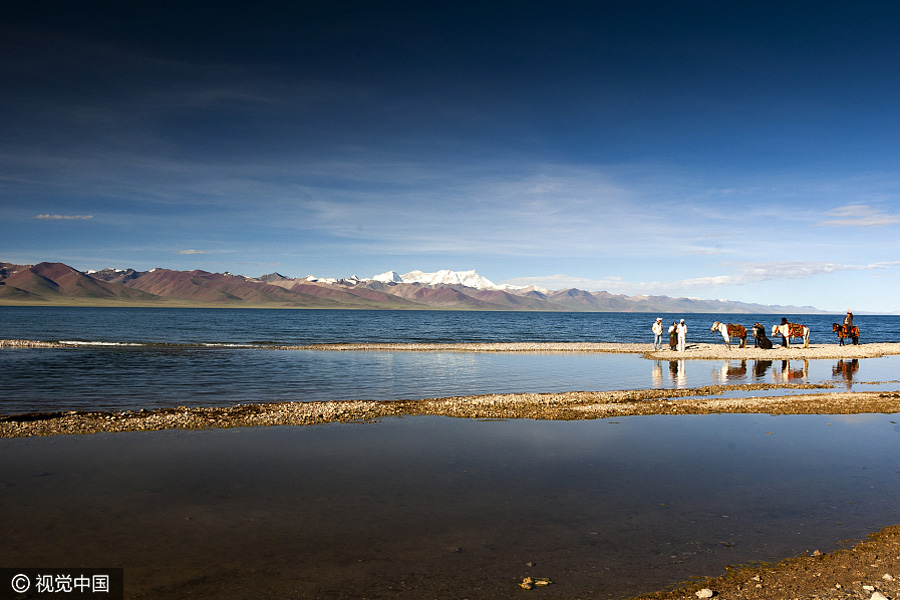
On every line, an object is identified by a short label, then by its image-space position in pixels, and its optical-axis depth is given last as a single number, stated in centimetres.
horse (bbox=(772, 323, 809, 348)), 5353
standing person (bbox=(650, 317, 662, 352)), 5328
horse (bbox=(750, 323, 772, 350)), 5276
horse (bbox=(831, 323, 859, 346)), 5856
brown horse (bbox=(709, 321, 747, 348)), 5259
